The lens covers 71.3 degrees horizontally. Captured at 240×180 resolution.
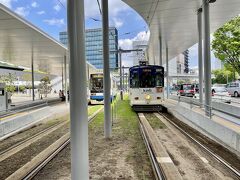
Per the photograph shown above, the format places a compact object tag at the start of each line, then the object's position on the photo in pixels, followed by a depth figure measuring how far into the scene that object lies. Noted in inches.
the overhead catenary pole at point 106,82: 257.0
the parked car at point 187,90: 1033.0
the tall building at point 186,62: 4094.1
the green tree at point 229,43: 771.3
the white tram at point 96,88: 691.9
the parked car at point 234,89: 882.0
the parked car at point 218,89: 973.4
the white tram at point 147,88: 489.6
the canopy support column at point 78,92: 109.6
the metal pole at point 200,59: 453.6
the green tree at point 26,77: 1466.5
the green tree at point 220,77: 2166.9
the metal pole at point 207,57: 347.6
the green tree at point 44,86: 1363.1
